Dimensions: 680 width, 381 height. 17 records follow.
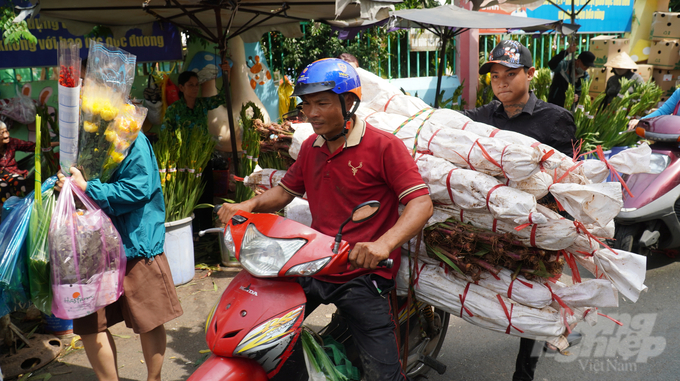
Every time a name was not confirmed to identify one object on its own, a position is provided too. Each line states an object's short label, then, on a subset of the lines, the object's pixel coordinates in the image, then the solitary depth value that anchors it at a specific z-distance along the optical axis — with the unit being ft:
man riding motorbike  7.17
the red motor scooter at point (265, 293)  6.47
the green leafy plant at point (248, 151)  16.53
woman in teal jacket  9.03
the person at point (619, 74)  27.20
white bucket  15.69
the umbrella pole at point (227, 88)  16.60
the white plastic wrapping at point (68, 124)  8.13
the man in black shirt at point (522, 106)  10.64
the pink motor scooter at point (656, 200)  15.71
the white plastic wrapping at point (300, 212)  10.25
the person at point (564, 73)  24.54
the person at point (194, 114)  18.22
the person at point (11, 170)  12.25
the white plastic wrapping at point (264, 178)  10.88
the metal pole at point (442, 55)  22.06
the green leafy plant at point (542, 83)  25.54
